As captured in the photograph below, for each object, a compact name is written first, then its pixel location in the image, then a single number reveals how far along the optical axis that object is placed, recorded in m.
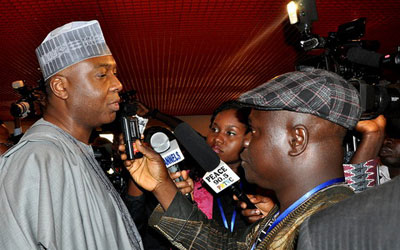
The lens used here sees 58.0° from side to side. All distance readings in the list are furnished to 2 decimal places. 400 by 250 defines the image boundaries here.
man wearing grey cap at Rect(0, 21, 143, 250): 1.27
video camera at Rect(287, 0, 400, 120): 1.83
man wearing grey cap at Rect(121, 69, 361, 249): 1.18
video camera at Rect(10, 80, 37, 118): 2.66
